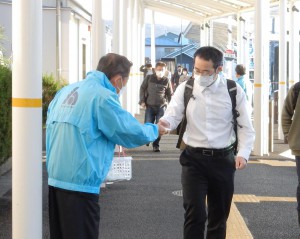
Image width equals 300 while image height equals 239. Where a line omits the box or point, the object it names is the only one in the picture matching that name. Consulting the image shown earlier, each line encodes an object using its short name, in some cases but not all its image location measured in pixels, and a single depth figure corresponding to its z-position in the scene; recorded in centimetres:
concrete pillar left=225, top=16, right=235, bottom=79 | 3059
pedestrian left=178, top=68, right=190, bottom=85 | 3360
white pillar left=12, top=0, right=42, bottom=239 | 481
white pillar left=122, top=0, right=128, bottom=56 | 1583
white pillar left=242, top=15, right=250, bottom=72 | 2545
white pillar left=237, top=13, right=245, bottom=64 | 2455
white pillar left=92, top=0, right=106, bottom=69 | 1027
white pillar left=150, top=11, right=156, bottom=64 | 3850
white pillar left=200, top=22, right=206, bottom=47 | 3212
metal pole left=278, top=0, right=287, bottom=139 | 1667
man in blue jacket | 417
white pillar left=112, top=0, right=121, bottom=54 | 1366
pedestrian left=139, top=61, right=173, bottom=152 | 1412
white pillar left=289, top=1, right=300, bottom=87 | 1777
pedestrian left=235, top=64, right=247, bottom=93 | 1534
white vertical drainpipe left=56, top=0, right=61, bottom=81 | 2009
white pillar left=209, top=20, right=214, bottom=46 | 3041
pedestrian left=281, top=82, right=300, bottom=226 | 647
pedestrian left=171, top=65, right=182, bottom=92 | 3726
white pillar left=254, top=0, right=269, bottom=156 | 1356
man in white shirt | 523
